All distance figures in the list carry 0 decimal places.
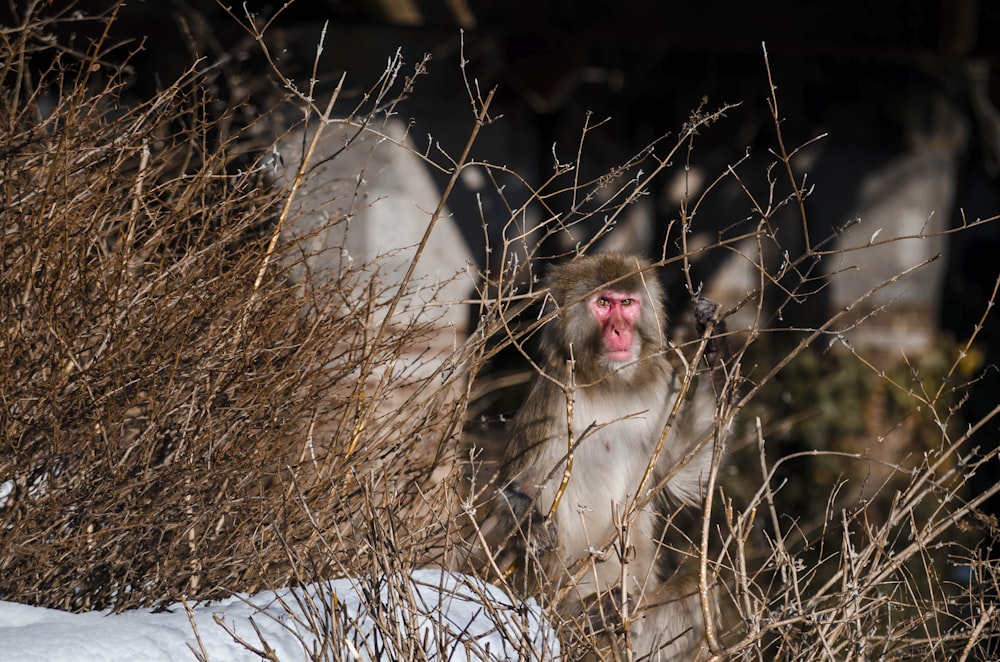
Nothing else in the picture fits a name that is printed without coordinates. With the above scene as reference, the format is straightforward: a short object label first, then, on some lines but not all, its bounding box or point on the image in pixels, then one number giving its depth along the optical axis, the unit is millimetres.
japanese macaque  6840
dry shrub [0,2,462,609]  5070
